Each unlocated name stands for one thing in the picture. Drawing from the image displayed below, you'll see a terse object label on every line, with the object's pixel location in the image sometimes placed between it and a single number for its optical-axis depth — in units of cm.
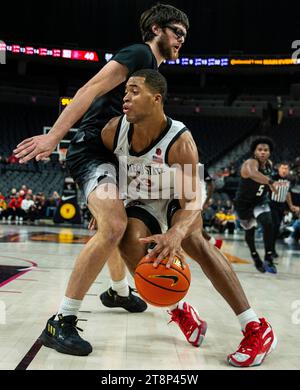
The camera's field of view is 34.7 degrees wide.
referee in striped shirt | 761
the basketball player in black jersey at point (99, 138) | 257
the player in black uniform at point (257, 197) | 633
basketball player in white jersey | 258
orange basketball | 246
